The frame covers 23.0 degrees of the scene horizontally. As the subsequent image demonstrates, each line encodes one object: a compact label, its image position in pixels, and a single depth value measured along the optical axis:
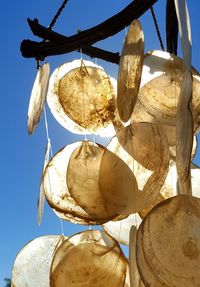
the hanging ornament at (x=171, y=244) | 0.66
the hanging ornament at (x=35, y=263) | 0.97
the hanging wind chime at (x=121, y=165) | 0.68
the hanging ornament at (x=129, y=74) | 0.81
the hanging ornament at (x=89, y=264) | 0.79
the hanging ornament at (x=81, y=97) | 0.97
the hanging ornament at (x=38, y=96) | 0.98
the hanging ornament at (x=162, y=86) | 0.86
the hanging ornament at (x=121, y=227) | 0.88
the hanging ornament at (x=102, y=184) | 0.78
